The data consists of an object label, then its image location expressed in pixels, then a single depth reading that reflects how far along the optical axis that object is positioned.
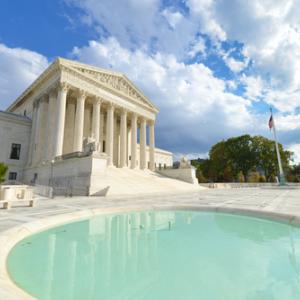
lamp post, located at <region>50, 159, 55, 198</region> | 26.99
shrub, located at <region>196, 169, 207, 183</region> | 63.82
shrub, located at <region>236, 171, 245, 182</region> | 58.34
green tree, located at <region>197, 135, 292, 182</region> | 54.47
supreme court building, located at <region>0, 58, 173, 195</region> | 23.92
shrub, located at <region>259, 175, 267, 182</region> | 60.91
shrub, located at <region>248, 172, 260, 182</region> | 61.54
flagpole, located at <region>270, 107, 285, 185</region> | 41.00
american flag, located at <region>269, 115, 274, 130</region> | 39.29
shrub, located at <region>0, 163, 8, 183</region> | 21.47
